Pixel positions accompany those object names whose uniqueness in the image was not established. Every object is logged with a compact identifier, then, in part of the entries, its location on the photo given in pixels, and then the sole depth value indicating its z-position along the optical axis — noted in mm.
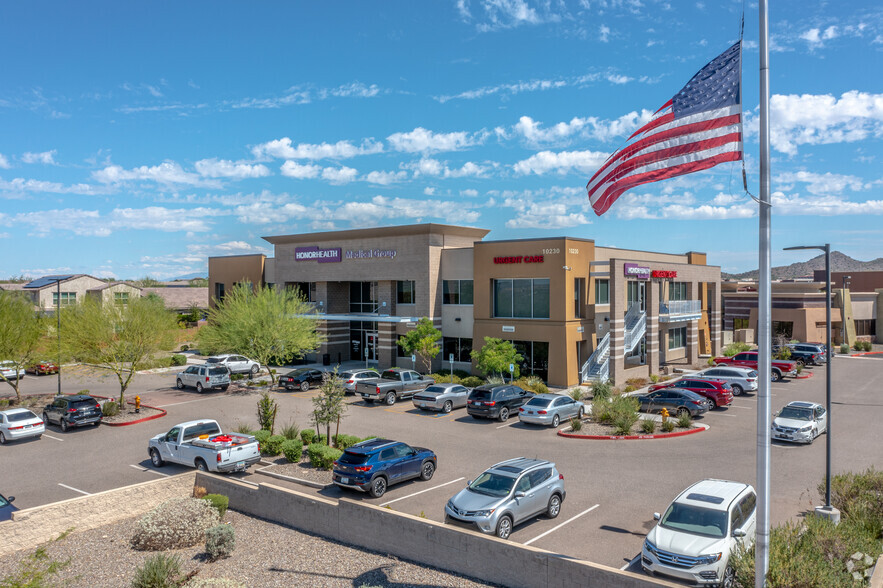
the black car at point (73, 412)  28172
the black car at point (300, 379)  38062
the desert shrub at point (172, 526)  15945
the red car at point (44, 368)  47750
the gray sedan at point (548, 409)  26750
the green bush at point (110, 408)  30953
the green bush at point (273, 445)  23094
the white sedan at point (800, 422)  23406
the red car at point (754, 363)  39844
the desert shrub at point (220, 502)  17688
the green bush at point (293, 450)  22094
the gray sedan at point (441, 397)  30359
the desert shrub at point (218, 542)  15031
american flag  9992
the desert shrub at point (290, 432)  24678
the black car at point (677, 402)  28062
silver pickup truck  33125
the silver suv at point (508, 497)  14375
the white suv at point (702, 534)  11742
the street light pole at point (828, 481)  14516
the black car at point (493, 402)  28266
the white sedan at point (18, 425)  25969
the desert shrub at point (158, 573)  12969
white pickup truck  20594
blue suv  18016
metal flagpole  9734
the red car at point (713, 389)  30500
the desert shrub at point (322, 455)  21078
